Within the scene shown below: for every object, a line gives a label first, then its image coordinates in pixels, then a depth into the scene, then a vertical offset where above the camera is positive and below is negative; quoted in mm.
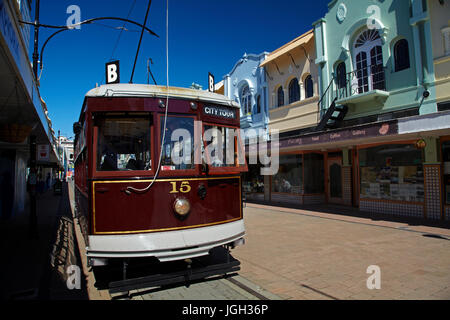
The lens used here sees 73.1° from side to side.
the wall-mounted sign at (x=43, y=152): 10795 +1128
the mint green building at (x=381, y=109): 9555 +2505
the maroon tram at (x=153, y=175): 4039 +91
